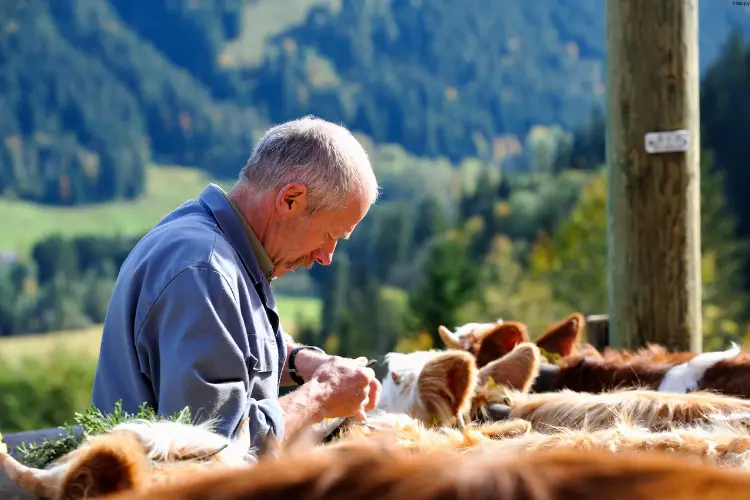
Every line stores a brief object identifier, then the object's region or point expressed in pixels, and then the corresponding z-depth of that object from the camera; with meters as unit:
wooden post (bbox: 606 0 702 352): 4.00
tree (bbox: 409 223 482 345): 40.31
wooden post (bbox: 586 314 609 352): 4.41
